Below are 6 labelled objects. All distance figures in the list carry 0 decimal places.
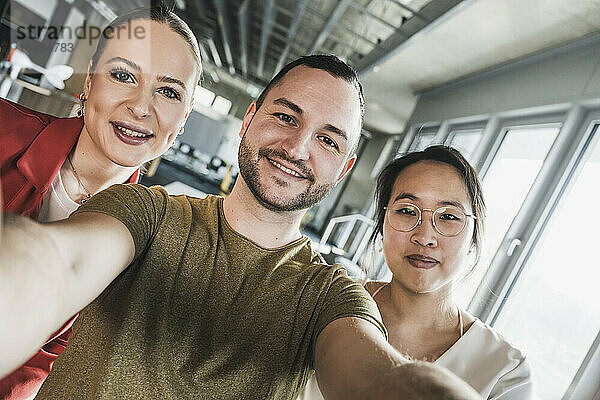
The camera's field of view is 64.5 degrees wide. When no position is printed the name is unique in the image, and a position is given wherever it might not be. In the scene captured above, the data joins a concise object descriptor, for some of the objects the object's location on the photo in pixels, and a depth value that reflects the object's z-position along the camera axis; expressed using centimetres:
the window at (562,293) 276
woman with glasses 140
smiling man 81
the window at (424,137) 482
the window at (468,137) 436
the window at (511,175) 345
